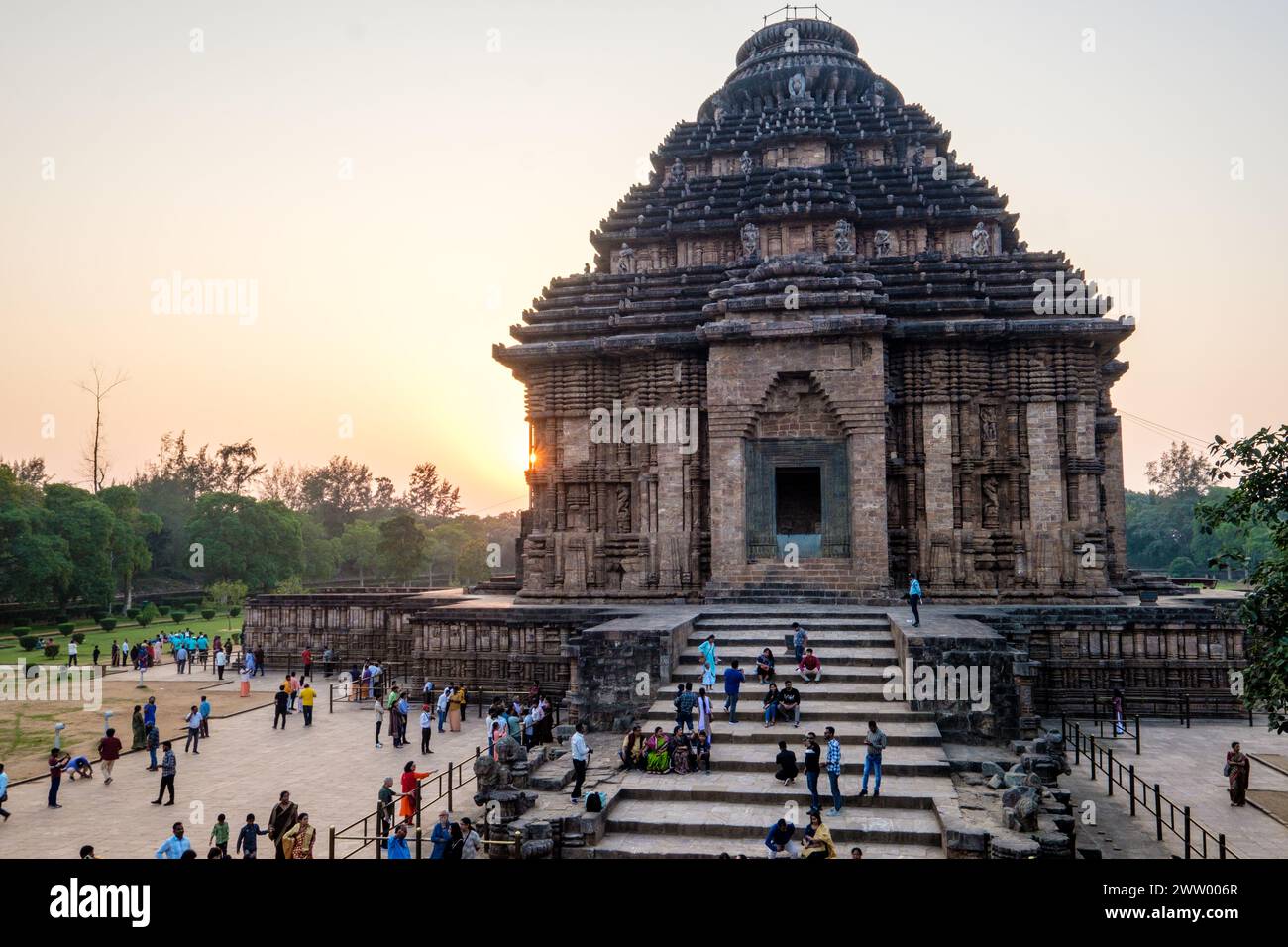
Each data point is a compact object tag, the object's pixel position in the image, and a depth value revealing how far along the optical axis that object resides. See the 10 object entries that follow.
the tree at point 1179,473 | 94.75
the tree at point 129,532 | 48.56
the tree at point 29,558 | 41.91
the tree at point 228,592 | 48.31
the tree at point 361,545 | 71.50
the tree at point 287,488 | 94.44
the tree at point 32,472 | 75.31
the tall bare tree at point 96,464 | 62.94
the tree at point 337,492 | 93.19
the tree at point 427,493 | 99.56
